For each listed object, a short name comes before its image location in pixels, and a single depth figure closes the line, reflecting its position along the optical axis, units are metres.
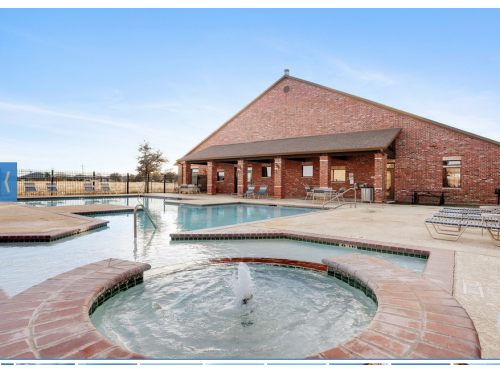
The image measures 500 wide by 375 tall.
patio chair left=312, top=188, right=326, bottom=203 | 15.42
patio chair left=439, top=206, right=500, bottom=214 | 6.70
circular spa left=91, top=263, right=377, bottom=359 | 2.22
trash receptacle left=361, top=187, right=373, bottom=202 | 16.02
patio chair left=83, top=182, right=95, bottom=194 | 20.73
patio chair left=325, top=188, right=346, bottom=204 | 16.27
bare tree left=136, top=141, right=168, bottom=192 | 30.52
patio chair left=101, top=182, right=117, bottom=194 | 21.32
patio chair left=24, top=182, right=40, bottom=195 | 18.28
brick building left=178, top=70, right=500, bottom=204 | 14.63
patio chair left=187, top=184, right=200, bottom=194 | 22.98
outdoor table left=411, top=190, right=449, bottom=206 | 15.12
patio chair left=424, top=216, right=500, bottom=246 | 5.00
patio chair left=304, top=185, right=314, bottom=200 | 16.99
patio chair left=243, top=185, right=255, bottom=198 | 18.67
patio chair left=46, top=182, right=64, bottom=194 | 18.89
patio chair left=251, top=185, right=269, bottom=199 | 19.12
